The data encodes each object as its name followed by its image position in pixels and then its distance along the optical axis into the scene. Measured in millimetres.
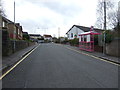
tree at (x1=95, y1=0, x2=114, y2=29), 9265
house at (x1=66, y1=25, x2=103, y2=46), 30602
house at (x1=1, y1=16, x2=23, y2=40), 21563
